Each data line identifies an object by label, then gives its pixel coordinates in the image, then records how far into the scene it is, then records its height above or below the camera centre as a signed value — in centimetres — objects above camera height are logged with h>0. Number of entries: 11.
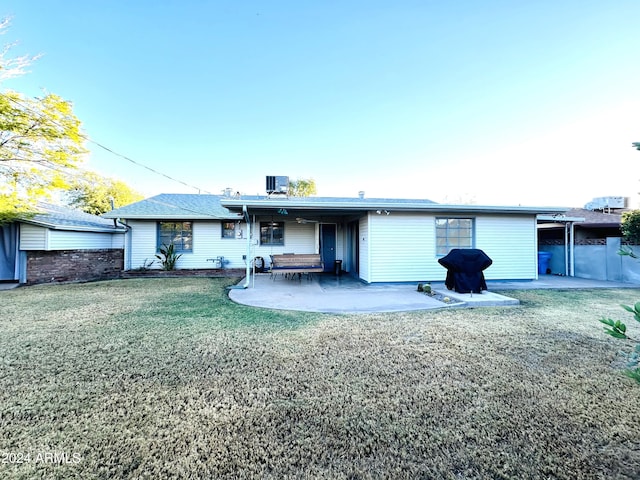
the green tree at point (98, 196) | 2766 +534
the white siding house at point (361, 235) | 859 +36
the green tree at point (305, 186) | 3516 +788
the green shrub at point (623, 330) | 135 -48
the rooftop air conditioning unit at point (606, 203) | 1734 +268
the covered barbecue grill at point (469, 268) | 695 -66
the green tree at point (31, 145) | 855 +354
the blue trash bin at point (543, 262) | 1201 -86
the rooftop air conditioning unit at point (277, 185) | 956 +219
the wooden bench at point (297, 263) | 884 -65
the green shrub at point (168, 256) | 1126 -48
